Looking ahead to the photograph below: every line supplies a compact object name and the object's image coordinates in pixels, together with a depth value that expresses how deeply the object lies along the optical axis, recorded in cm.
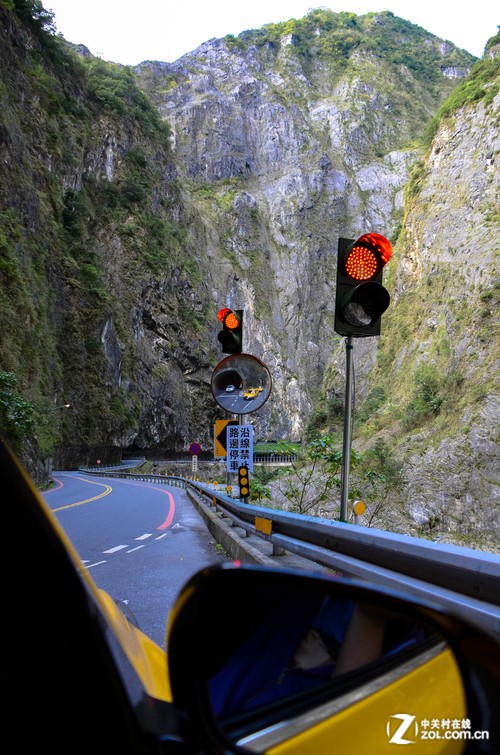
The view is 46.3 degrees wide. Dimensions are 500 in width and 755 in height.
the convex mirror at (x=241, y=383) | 803
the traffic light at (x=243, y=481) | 862
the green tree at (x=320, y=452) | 900
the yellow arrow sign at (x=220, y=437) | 1011
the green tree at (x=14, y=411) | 2127
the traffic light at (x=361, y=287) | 464
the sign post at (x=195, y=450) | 2457
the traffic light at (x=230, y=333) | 845
